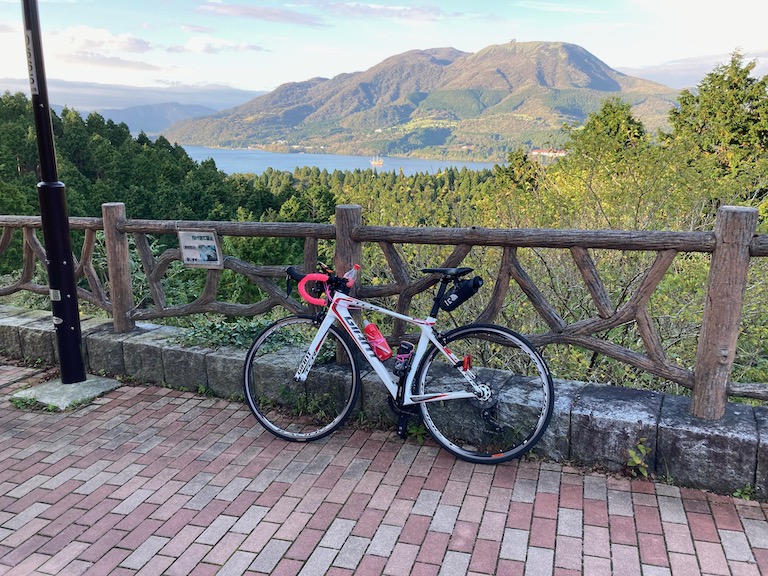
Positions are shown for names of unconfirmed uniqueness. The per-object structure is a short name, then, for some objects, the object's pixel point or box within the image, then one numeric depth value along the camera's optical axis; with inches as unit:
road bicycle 145.3
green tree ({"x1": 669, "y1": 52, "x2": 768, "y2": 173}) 817.3
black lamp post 172.2
